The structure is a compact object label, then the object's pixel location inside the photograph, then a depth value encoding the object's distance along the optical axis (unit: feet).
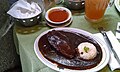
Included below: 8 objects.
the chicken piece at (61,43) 2.91
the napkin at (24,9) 3.46
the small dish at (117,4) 3.62
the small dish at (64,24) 3.40
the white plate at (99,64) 2.79
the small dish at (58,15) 3.43
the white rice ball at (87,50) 2.87
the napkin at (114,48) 2.82
